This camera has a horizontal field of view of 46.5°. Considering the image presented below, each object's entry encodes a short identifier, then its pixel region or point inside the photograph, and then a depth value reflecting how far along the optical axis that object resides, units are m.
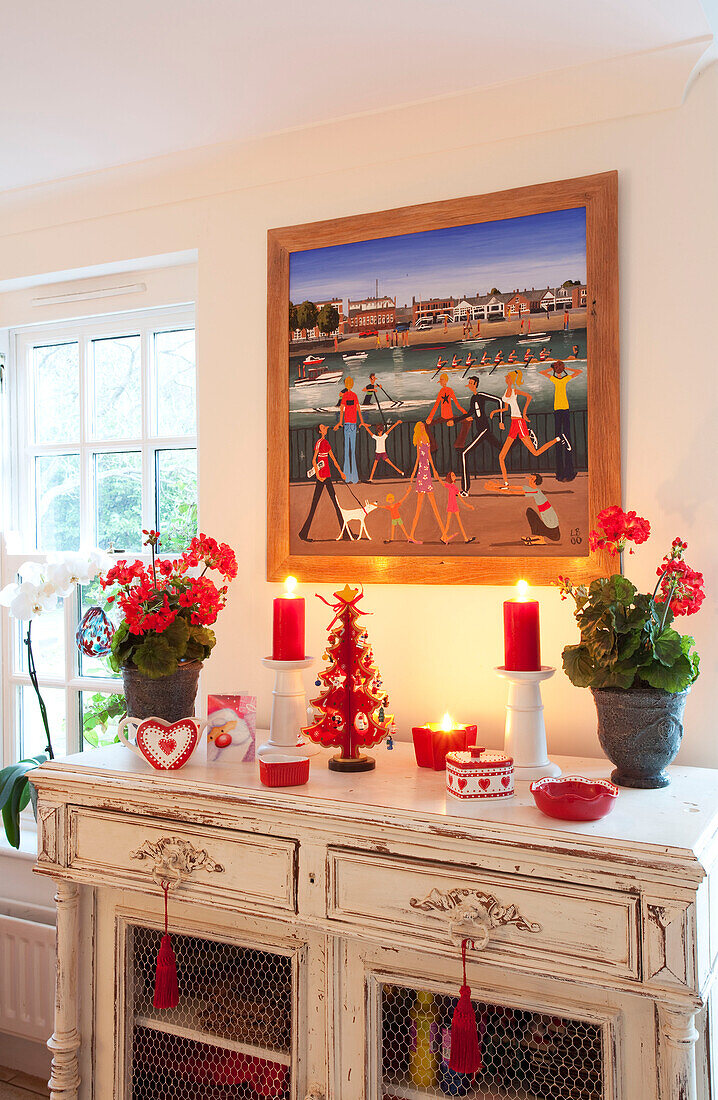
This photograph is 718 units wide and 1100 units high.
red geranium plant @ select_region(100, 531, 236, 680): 1.63
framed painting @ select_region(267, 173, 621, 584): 1.63
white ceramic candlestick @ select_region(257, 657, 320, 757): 1.64
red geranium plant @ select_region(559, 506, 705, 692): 1.34
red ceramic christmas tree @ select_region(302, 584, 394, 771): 1.55
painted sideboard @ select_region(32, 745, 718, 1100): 1.17
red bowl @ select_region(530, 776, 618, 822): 1.23
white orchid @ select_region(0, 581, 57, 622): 2.04
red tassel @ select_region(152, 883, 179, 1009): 1.46
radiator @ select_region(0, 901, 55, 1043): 2.11
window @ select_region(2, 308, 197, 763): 2.26
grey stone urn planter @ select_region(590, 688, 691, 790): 1.35
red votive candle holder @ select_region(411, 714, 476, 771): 1.52
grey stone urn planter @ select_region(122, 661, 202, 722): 1.65
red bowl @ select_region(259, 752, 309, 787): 1.45
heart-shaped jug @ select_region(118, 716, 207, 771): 1.58
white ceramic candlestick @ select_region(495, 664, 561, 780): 1.48
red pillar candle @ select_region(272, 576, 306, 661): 1.63
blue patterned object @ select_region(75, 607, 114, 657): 1.91
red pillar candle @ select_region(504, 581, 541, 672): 1.50
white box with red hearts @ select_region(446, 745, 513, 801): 1.33
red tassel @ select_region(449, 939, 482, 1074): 1.23
